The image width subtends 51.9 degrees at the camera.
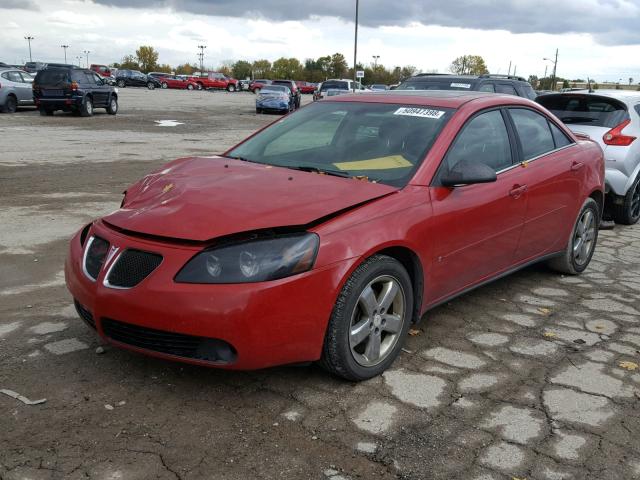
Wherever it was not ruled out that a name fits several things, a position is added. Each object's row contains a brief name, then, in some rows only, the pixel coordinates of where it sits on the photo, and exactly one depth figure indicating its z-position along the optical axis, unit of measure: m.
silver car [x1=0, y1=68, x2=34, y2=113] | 24.14
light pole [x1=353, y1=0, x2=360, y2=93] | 32.06
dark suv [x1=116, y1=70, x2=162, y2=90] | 61.52
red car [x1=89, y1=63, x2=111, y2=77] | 62.44
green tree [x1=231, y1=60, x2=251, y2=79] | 130.00
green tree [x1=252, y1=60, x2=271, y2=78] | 131.50
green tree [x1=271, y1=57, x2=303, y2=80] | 122.94
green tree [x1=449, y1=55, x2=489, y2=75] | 102.12
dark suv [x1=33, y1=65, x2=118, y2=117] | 23.09
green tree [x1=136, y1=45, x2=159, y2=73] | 135.62
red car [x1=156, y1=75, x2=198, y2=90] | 65.75
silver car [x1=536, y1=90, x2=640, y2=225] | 8.01
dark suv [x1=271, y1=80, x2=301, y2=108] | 34.61
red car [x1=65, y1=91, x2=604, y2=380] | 3.10
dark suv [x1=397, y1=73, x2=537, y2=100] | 11.66
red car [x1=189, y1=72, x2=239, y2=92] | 67.00
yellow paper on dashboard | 4.01
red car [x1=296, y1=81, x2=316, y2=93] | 74.12
